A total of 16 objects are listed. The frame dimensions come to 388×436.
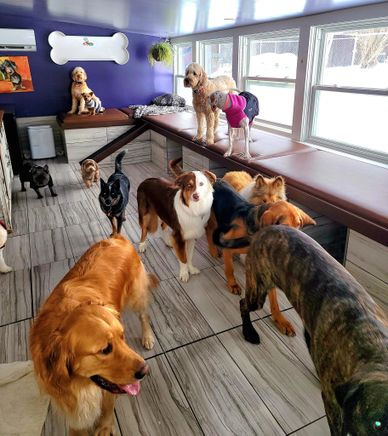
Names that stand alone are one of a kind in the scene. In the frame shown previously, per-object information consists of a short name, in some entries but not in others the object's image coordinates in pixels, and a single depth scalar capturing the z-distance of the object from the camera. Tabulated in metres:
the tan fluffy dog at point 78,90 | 5.23
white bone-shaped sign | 5.21
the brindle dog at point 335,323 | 0.73
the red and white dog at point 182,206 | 2.06
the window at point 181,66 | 5.81
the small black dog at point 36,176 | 3.72
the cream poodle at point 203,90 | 3.13
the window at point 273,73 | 3.62
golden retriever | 1.00
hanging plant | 5.50
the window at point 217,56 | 4.70
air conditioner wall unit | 4.92
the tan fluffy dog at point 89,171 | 3.86
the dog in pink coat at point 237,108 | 2.84
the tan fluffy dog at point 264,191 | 2.13
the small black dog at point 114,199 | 2.71
